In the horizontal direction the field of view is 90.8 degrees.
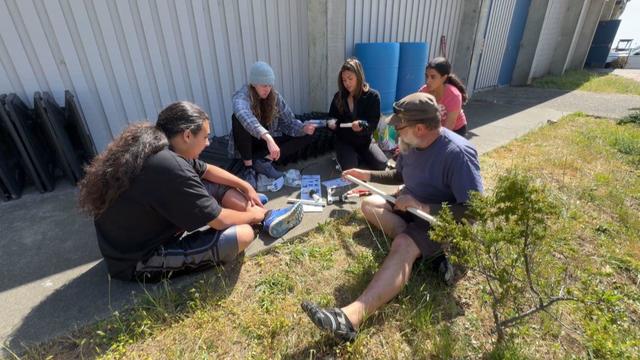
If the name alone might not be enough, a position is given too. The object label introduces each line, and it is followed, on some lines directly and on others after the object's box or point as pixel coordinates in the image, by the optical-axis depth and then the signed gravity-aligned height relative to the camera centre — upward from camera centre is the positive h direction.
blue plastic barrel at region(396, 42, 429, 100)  4.91 -0.68
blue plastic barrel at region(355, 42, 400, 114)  4.53 -0.59
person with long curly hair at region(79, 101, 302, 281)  1.68 -0.91
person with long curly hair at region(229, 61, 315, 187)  3.11 -1.03
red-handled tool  3.12 -1.56
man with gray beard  1.75 -1.01
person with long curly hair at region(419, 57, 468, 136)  3.39 -0.70
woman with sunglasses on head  3.54 -1.05
